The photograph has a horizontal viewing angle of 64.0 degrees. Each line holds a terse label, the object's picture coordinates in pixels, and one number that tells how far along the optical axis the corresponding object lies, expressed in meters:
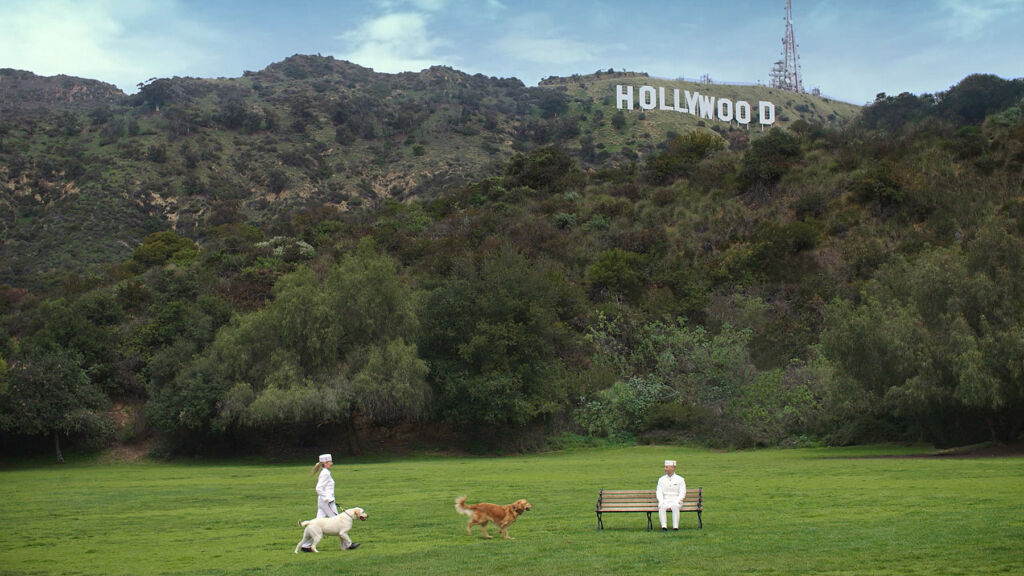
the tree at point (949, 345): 25.59
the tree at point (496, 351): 41.38
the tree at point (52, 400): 39.62
